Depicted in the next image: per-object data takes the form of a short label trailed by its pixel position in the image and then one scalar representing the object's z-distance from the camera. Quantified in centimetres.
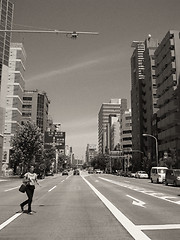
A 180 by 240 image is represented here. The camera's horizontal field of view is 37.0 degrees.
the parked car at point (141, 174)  5525
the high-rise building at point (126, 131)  12675
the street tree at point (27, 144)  5041
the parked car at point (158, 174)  3344
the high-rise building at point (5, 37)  7456
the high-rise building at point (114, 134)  16162
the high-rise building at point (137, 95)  9500
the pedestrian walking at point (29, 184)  982
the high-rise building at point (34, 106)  12412
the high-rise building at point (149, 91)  8406
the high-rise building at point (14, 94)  8856
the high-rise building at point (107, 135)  18715
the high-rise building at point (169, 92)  6185
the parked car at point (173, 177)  2725
